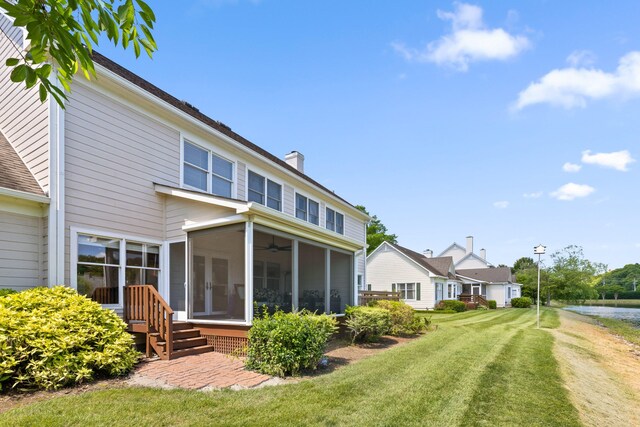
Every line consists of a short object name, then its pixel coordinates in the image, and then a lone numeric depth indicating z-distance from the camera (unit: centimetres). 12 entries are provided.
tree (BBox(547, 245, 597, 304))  4450
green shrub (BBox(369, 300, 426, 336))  1322
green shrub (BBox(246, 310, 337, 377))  712
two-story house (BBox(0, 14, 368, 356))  782
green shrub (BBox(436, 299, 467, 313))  3027
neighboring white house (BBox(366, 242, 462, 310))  3114
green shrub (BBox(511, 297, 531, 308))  3923
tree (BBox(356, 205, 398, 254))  4462
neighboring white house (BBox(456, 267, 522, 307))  4165
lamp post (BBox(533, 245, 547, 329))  1673
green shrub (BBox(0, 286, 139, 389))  556
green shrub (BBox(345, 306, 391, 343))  1092
